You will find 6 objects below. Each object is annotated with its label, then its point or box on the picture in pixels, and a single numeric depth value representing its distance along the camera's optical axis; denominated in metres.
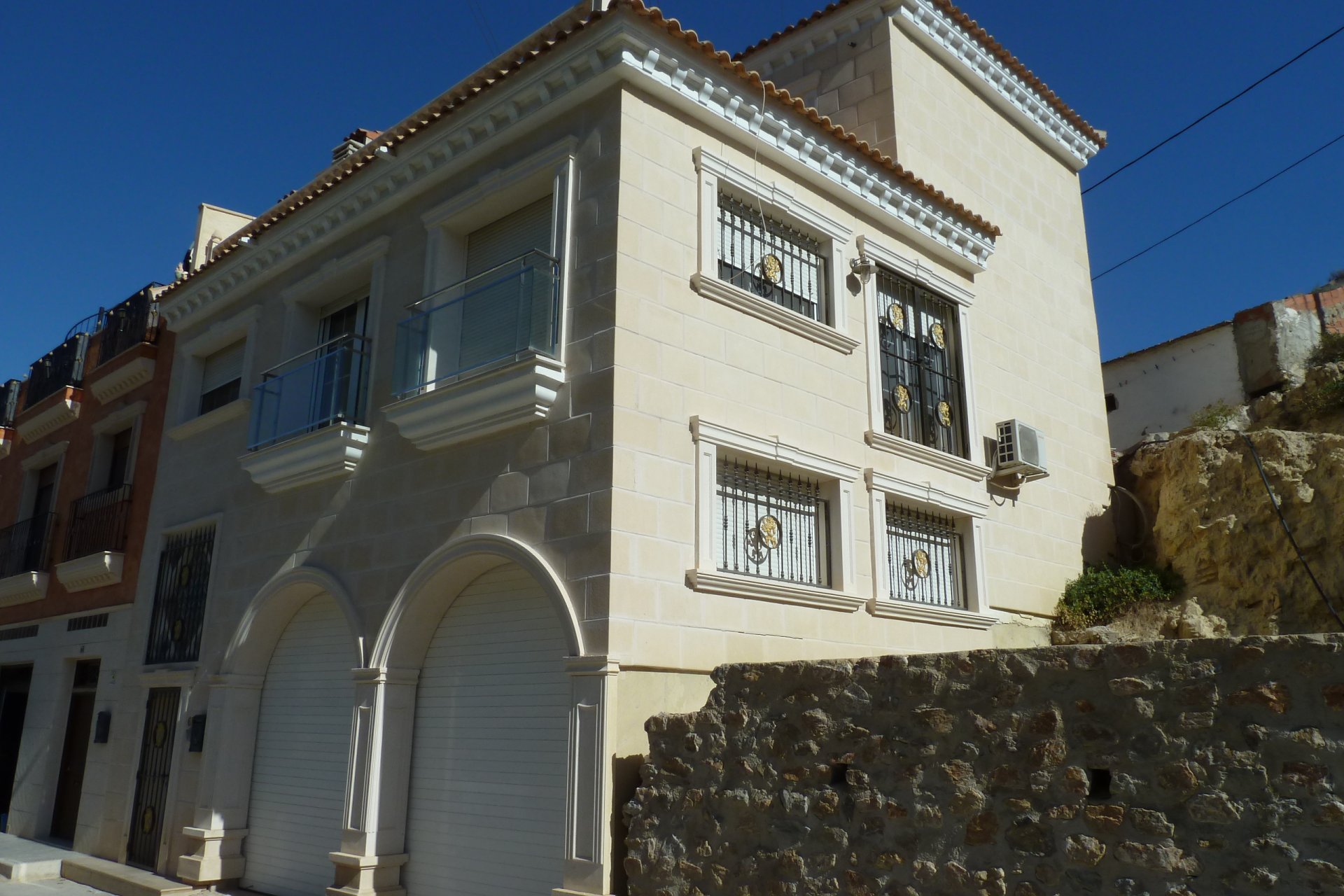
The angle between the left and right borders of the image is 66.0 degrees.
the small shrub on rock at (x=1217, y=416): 15.60
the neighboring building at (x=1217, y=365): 16.72
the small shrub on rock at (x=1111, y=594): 11.88
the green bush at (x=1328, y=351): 16.28
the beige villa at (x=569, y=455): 8.20
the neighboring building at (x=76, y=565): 14.12
